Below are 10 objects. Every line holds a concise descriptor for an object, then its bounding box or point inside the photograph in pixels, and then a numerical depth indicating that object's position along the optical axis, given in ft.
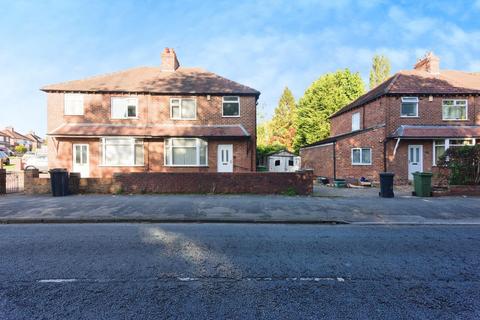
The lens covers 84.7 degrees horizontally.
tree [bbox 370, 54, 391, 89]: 147.33
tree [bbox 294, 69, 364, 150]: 116.67
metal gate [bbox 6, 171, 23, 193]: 43.43
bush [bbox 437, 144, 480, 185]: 37.73
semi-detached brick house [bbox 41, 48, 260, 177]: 55.93
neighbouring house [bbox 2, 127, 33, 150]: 259.39
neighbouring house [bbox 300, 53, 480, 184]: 58.08
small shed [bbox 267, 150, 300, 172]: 106.21
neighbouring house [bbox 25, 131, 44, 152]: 297.53
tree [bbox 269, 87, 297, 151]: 181.16
